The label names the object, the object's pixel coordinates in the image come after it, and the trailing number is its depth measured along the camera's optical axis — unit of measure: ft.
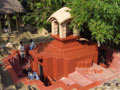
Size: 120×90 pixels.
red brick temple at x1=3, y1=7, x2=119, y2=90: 33.96
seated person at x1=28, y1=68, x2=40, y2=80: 35.45
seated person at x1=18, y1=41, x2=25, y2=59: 43.30
